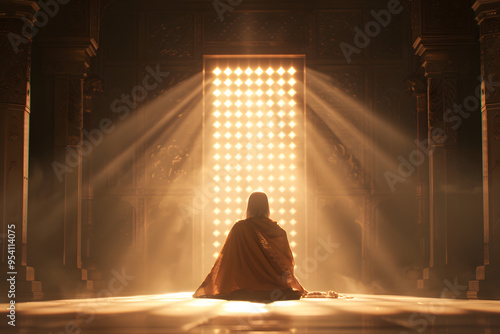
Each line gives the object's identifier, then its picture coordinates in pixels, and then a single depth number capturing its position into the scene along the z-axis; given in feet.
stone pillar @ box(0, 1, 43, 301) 23.40
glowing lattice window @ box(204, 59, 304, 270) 33.22
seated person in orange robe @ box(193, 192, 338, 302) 22.27
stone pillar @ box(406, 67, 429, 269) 31.26
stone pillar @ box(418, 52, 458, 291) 28.60
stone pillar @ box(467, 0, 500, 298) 22.93
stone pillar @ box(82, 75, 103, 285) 30.99
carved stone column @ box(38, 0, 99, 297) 28.66
